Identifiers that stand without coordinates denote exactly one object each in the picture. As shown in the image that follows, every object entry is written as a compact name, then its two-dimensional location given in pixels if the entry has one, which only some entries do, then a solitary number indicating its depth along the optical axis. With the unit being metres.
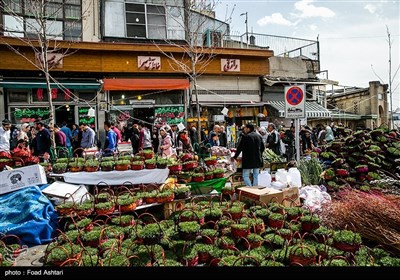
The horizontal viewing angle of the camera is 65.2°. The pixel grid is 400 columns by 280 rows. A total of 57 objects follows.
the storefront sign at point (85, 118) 13.76
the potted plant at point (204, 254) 3.86
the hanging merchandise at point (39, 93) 13.05
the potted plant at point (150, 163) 6.77
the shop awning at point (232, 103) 15.52
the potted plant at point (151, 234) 3.89
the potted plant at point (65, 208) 5.24
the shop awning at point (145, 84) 13.92
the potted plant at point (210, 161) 7.52
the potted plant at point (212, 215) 4.67
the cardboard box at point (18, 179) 5.76
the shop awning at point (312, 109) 17.05
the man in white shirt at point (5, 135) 9.27
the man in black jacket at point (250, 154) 7.38
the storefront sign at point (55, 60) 12.95
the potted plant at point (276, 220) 4.65
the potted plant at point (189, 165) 7.13
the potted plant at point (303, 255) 3.45
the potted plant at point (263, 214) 4.90
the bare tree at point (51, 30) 12.64
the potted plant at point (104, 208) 5.20
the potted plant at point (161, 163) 6.81
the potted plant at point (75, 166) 6.54
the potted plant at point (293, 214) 4.82
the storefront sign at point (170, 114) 15.06
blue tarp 4.87
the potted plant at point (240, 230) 4.16
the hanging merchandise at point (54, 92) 13.15
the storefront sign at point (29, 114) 12.77
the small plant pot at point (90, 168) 6.56
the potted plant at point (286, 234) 4.28
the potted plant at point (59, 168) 6.39
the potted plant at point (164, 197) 5.65
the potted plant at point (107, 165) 6.59
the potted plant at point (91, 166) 6.56
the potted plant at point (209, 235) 4.10
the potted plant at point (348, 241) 3.80
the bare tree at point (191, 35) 14.53
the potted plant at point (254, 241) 4.07
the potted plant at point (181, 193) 5.89
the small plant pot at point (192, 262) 3.70
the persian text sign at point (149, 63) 14.83
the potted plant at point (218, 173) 7.09
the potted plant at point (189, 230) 4.00
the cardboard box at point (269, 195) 5.64
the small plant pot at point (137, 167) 6.73
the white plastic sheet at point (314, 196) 5.92
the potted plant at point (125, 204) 5.28
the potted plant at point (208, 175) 7.02
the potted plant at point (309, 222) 4.41
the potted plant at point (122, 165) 6.63
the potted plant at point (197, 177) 6.85
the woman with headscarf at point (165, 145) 9.51
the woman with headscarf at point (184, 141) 10.65
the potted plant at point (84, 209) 5.18
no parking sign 7.77
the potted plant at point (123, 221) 4.94
